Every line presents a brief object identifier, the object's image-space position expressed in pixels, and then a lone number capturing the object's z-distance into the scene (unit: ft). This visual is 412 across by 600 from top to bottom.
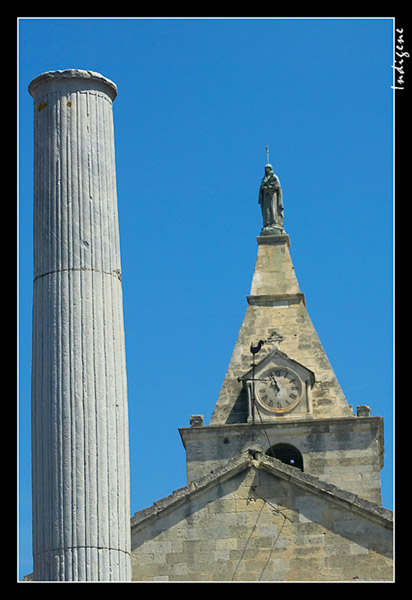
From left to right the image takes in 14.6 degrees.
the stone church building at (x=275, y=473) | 105.91
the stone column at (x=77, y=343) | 65.82
